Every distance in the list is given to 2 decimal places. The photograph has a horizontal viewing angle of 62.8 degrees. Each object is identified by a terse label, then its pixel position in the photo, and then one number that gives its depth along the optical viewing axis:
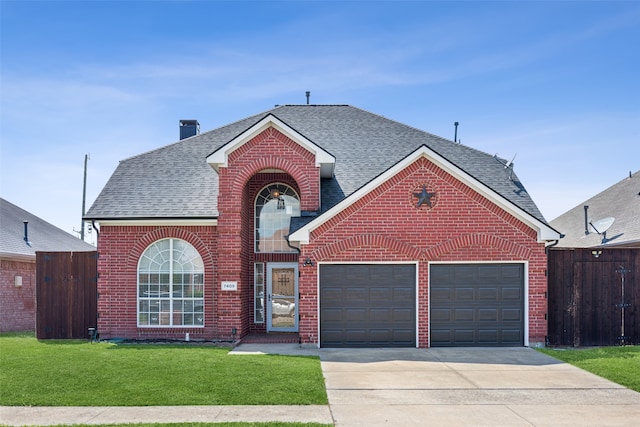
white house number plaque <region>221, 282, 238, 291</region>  14.54
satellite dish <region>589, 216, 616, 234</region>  19.06
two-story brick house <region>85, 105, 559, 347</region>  13.53
